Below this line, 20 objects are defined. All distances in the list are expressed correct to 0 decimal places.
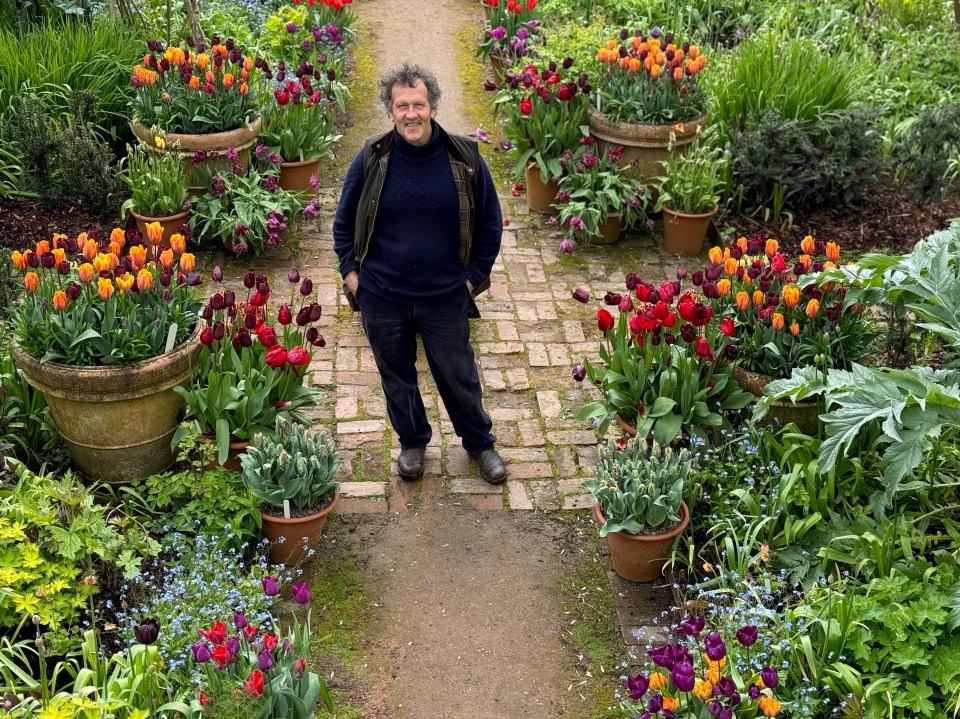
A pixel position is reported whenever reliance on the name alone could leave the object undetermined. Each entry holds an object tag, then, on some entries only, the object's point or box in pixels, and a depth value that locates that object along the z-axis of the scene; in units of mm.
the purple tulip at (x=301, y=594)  3562
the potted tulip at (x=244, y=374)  4770
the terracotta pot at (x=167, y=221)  6898
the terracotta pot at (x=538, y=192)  7727
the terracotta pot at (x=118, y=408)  4609
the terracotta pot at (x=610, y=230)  7383
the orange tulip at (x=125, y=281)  4645
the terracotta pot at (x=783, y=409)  4859
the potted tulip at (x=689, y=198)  7152
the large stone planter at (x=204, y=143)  7066
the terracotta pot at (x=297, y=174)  7582
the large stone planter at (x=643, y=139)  7301
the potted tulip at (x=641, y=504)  4555
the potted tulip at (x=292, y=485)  4590
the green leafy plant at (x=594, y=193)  7238
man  4629
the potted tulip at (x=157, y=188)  6836
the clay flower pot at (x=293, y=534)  4641
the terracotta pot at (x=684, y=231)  7219
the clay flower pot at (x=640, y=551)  4605
